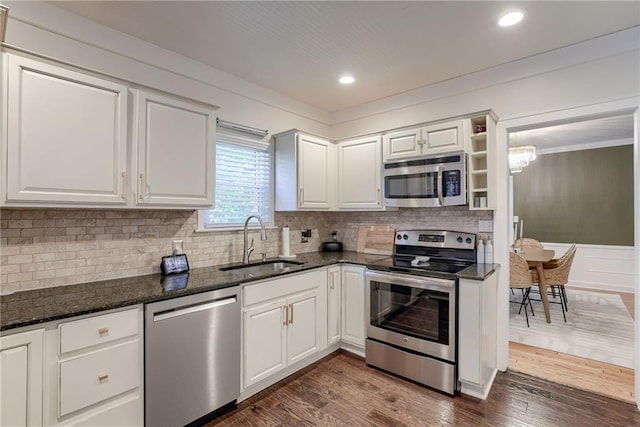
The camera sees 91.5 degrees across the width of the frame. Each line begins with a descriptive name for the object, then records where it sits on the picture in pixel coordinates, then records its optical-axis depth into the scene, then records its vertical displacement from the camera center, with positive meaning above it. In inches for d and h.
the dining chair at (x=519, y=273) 153.7 -27.9
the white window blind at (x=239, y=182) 113.7 +13.8
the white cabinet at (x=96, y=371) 57.8 -30.3
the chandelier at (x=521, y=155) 175.8 +35.6
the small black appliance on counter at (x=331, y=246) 147.6 -13.6
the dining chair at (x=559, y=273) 164.2 -29.3
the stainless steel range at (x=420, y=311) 94.6 -31.0
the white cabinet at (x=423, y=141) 107.9 +28.3
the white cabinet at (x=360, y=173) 129.0 +19.2
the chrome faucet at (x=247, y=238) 113.6 -7.6
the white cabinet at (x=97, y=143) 63.4 +18.1
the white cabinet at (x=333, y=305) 116.8 -33.2
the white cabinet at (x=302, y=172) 125.2 +19.1
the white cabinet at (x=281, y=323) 90.2 -33.6
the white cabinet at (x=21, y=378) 52.4 -27.8
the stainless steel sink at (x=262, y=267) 98.8 -17.7
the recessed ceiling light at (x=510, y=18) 79.6 +52.1
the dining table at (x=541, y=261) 156.4 -23.0
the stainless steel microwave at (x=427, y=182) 106.2 +13.1
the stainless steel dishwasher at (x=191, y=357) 70.0 -34.0
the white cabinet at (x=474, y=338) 90.1 -35.4
